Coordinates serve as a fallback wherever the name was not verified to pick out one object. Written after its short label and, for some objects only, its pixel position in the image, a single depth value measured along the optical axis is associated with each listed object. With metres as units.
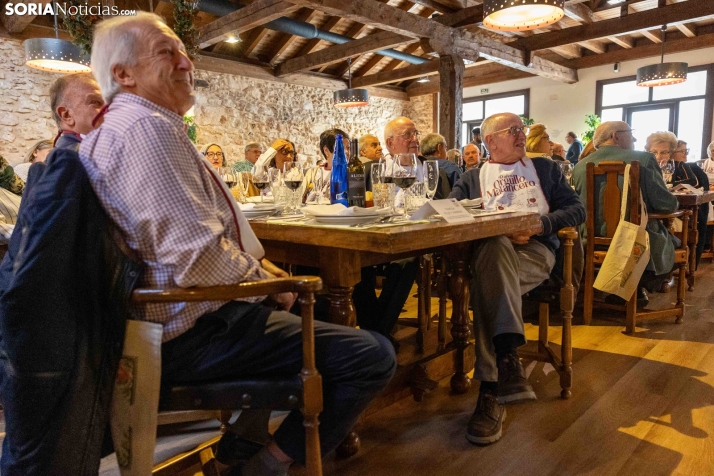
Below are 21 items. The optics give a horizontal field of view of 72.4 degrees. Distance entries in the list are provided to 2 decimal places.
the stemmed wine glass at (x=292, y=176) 1.73
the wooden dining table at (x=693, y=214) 3.24
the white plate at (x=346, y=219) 1.33
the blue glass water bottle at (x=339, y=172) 1.99
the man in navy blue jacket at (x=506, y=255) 1.70
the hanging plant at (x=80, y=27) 2.30
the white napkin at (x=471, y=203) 1.89
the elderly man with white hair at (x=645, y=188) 2.76
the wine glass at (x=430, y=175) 1.68
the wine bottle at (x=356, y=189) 1.74
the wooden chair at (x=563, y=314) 1.90
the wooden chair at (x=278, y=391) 1.01
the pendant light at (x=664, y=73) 5.50
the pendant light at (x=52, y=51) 3.29
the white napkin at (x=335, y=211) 1.34
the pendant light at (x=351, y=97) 7.23
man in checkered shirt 0.96
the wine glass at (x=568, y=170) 4.03
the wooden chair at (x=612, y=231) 2.70
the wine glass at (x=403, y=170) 1.55
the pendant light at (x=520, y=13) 2.98
